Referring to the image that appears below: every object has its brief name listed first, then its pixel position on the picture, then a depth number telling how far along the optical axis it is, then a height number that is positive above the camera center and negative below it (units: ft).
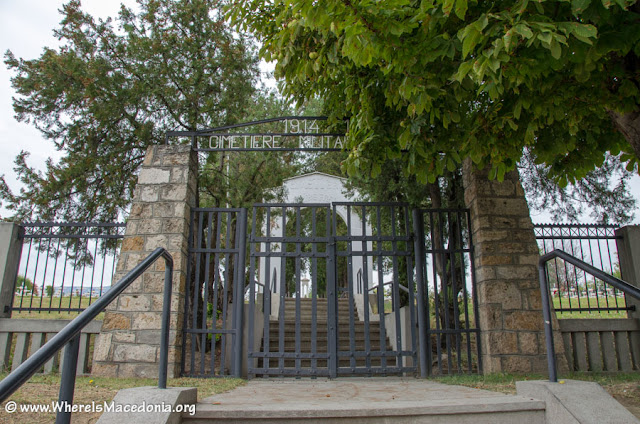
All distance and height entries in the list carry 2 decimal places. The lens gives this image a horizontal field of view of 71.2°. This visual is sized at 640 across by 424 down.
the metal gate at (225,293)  17.16 +1.07
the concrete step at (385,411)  8.49 -1.70
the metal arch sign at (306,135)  18.52 +7.61
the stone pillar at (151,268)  16.14 +1.95
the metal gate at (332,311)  17.71 +0.41
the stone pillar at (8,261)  18.01 +2.38
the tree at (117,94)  23.18 +12.07
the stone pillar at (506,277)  16.14 +1.57
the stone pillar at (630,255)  18.35 +2.62
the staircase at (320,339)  23.31 -0.99
